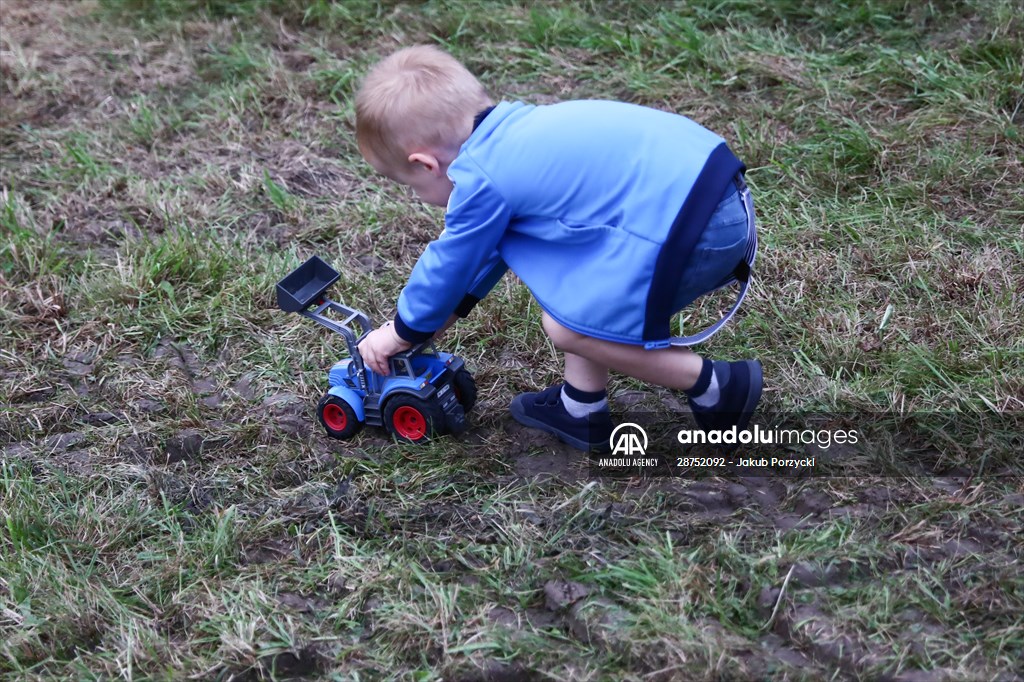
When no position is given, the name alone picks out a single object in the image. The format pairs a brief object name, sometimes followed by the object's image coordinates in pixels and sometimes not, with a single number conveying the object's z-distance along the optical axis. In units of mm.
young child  2318
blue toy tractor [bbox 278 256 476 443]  2701
